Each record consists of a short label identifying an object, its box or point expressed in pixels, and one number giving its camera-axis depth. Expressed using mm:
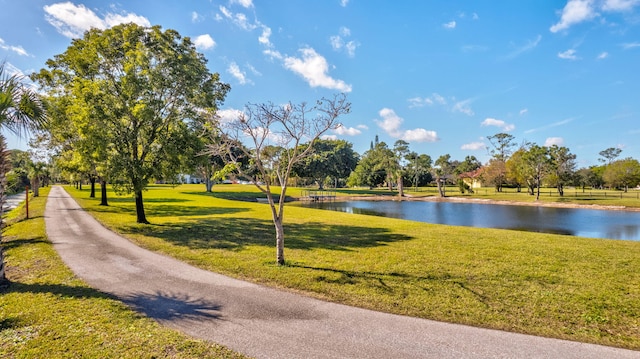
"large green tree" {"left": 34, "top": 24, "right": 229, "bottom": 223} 16031
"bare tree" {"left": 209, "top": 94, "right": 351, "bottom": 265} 9867
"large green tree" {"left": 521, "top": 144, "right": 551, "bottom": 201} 52375
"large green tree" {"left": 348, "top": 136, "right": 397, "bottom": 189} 71812
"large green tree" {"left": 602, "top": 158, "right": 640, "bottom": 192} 64750
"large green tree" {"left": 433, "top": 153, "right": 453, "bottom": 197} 63625
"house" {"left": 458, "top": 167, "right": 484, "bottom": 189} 85000
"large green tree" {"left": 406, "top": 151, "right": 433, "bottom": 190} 69688
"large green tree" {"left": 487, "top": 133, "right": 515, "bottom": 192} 70562
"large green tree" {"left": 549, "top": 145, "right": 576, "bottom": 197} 54847
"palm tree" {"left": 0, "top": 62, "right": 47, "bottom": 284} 7953
